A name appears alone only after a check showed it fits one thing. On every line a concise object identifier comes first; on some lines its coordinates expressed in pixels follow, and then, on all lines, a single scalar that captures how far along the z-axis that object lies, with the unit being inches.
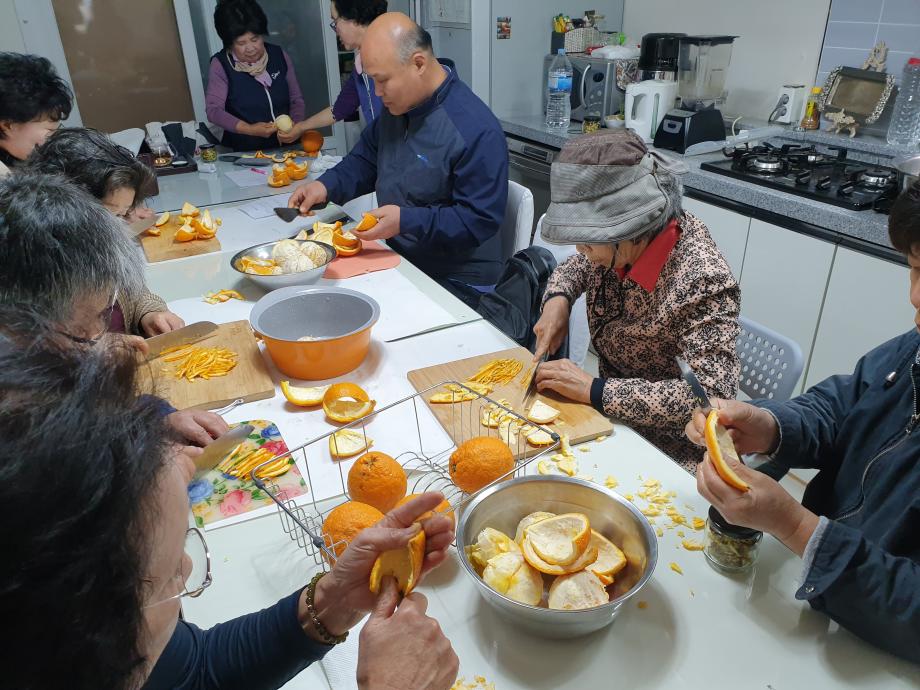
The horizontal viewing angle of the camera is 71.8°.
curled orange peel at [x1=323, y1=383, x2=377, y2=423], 53.9
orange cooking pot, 58.2
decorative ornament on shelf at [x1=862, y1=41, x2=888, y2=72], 109.2
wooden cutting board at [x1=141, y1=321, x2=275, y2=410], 56.7
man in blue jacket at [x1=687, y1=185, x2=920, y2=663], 32.4
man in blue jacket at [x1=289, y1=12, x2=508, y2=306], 87.7
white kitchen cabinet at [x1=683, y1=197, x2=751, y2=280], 103.7
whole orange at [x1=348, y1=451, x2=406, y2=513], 40.5
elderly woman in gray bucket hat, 53.5
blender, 117.3
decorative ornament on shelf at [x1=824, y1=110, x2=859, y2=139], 115.9
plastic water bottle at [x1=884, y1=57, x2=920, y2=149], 103.7
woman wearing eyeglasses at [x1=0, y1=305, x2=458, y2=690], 17.6
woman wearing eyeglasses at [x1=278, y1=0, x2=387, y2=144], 122.5
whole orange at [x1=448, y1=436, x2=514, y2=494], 41.6
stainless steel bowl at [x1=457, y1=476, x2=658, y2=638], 31.9
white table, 32.4
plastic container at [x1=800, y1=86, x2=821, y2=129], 120.5
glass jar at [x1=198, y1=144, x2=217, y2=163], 131.5
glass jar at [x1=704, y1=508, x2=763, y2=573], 37.0
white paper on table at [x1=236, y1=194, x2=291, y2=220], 107.0
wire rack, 42.2
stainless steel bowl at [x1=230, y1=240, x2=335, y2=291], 75.8
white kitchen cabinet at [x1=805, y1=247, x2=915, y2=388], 85.0
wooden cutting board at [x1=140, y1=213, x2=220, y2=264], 90.0
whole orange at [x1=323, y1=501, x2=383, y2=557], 36.8
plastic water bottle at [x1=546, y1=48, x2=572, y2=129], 145.6
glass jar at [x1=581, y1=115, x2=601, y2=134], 138.2
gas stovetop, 89.9
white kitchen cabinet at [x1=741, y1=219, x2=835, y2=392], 94.3
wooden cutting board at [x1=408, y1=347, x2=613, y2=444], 51.3
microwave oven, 144.8
